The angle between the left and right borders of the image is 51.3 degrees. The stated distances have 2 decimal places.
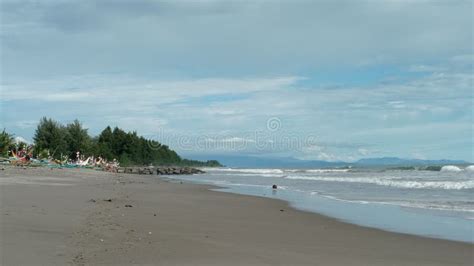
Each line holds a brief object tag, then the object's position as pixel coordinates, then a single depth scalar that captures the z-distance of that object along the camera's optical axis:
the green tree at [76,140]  71.19
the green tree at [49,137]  67.75
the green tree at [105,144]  82.00
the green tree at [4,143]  49.22
